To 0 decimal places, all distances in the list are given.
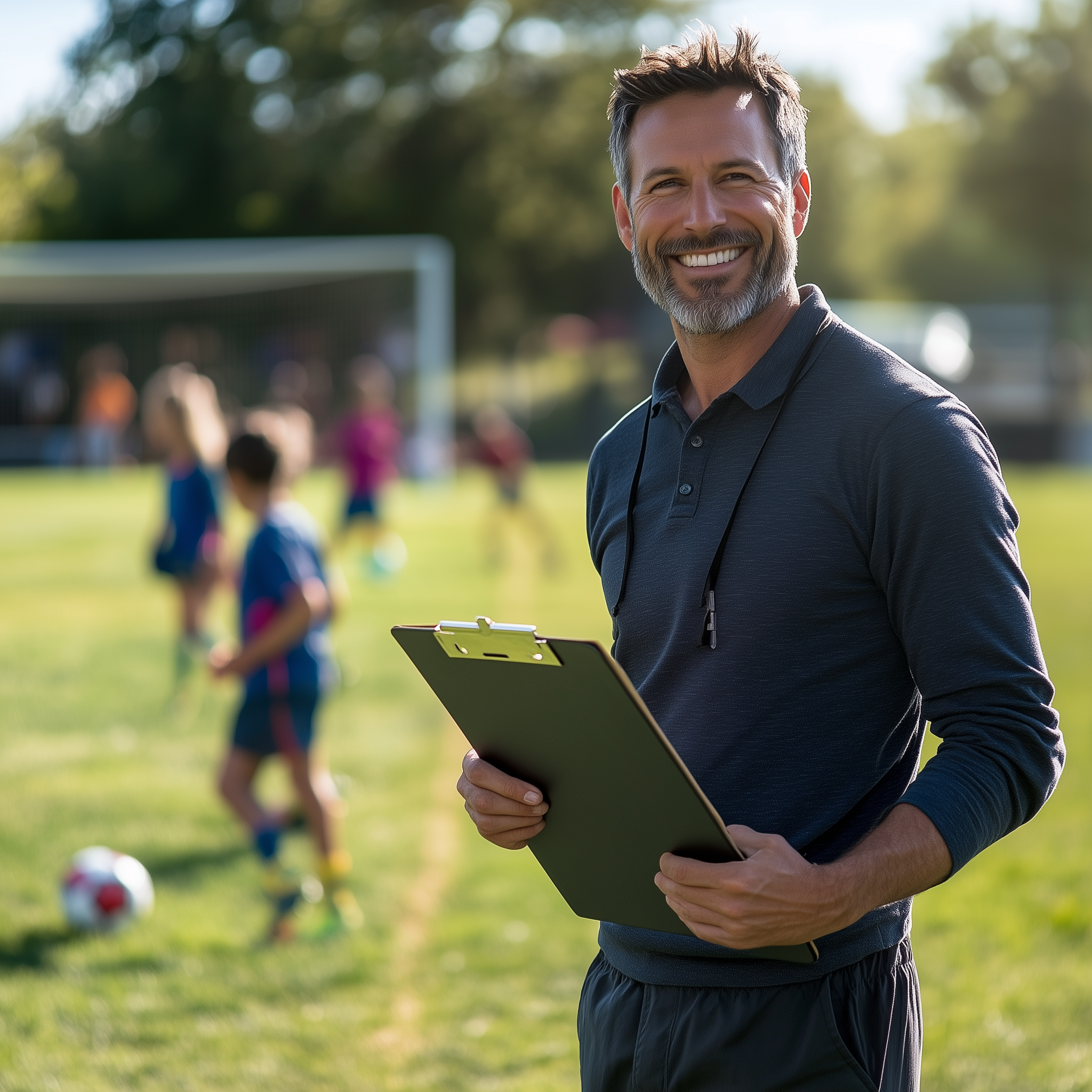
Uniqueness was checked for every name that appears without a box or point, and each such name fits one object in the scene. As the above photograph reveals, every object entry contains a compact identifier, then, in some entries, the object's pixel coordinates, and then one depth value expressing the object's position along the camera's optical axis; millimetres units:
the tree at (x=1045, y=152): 42656
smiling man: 1709
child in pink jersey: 14336
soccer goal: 27031
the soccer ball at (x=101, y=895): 5121
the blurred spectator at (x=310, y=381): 26609
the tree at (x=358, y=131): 37594
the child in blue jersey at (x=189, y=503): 8914
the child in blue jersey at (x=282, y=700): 5211
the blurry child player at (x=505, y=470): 15539
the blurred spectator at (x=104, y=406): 26953
